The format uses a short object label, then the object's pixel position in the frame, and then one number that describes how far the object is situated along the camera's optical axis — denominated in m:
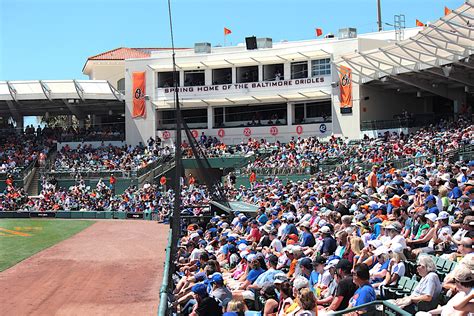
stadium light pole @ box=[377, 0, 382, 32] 58.42
